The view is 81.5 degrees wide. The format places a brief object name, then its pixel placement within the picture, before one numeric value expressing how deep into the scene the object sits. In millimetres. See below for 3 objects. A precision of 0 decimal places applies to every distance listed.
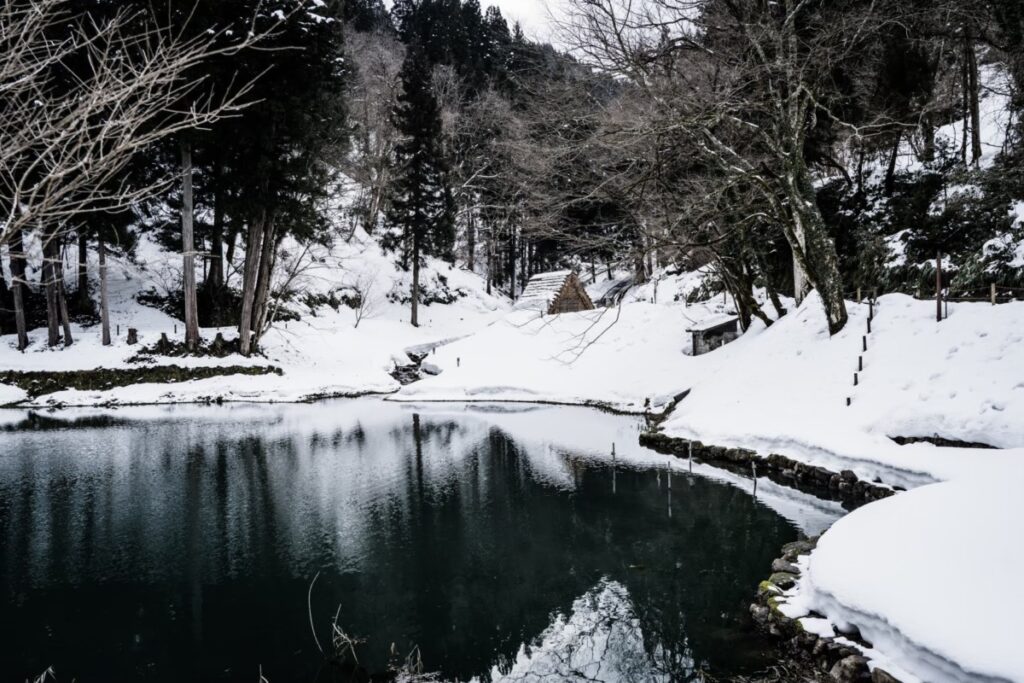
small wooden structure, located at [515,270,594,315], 37469
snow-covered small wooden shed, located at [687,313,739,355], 22438
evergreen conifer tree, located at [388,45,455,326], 37094
